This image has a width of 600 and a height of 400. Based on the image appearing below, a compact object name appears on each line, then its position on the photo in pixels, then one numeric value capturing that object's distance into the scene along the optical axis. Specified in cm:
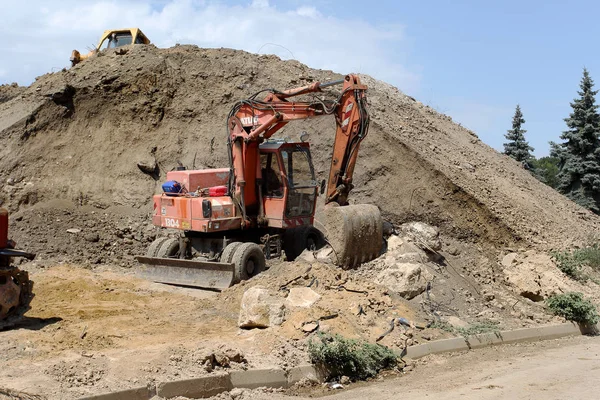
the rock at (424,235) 1374
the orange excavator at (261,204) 1303
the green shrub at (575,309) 1196
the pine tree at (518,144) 3034
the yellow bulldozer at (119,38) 2305
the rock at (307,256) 1312
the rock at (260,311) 1002
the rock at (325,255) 1281
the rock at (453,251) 1454
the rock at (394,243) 1327
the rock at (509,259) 1421
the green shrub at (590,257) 1511
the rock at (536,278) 1294
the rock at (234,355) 833
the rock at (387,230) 1362
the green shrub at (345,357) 866
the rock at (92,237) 1664
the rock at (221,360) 814
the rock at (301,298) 1035
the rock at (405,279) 1168
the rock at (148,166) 1903
